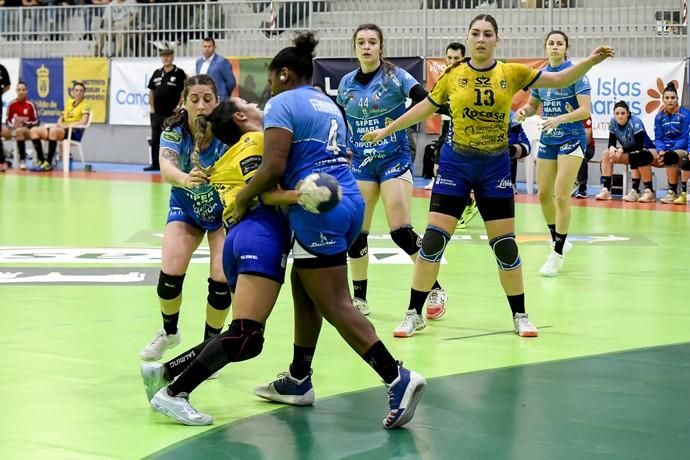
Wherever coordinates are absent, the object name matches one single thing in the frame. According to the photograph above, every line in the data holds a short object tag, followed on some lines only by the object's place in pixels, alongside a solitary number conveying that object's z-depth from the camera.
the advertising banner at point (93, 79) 26.05
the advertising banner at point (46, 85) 26.52
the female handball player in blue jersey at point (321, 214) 5.46
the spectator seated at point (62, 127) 23.72
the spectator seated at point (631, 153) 18.12
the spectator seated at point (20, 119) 24.30
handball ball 5.27
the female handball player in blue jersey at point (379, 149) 8.59
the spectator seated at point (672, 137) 17.94
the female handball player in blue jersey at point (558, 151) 10.73
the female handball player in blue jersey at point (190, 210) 6.49
